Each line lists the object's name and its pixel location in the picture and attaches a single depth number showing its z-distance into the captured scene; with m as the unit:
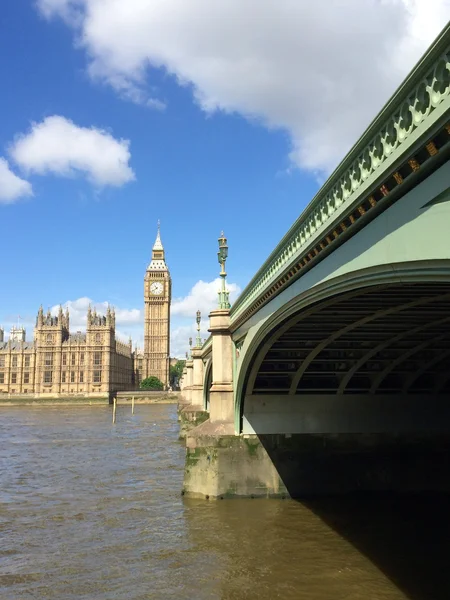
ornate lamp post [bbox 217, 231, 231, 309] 17.80
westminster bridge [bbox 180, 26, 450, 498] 9.09
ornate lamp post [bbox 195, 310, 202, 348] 37.07
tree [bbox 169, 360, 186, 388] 148.00
